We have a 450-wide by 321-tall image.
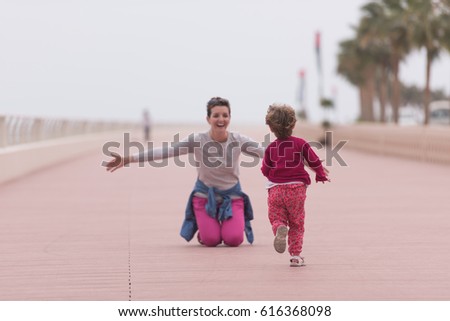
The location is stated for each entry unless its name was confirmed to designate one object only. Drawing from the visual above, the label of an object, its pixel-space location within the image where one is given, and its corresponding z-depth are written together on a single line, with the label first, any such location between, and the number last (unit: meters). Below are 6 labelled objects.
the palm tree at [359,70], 91.88
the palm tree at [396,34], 75.50
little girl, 9.12
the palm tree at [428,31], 65.56
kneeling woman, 10.66
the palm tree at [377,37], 79.69
